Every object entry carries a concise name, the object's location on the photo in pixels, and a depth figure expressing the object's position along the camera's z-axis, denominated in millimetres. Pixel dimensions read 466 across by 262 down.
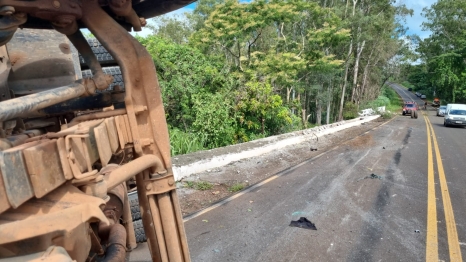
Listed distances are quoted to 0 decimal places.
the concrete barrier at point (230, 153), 7996
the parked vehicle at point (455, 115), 23266
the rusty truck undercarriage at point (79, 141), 1171
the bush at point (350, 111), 35875
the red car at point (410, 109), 32781
